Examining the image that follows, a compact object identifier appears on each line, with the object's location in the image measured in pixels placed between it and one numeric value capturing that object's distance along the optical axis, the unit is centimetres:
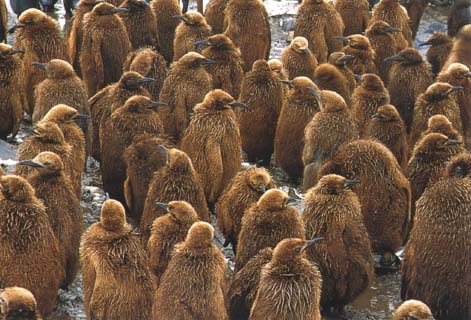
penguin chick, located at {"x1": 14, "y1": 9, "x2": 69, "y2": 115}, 1087
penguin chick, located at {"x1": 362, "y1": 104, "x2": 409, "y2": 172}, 973
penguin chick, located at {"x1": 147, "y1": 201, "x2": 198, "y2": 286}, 772
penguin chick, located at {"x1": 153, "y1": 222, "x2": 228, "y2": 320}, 707
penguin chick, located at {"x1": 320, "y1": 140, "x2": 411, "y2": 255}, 877
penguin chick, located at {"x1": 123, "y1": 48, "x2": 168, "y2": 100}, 1062
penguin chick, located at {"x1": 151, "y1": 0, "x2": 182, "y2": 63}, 1245
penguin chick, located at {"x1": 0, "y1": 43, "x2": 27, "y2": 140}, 1017
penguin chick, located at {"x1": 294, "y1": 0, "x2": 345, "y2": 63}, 1212
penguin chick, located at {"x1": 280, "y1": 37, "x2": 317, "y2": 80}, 1125
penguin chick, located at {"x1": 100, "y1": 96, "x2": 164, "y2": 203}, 938
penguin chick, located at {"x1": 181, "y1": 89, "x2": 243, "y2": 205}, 933
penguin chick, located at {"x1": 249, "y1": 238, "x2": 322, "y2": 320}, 701
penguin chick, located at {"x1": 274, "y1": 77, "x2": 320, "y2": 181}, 1009
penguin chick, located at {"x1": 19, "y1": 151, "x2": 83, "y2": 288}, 801
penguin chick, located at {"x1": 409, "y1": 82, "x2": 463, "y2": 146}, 1007
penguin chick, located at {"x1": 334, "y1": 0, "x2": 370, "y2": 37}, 1292
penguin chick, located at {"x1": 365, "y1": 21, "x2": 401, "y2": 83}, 1192
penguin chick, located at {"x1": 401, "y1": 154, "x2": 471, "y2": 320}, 786
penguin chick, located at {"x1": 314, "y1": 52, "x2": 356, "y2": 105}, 1067
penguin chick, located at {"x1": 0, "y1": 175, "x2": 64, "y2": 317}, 749
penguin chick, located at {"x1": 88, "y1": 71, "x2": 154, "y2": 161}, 991
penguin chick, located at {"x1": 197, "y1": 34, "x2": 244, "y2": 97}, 1075
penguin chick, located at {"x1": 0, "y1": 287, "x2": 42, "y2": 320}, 649
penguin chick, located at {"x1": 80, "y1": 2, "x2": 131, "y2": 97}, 1121
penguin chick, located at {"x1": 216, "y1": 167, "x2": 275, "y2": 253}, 849
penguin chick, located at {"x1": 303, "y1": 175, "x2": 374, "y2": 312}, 799
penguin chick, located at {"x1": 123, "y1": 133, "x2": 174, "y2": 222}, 893
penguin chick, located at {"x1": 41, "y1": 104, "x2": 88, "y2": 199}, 899
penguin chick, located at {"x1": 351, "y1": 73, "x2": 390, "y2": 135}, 1038
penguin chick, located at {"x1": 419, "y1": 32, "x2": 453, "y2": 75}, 1224
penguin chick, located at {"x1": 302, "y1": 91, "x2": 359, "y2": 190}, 945
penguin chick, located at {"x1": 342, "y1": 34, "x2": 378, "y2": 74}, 1143
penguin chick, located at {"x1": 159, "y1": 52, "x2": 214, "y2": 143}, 1007
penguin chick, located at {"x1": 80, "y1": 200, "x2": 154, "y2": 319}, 724
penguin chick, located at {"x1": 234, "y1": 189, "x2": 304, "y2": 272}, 782
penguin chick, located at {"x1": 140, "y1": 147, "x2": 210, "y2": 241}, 837
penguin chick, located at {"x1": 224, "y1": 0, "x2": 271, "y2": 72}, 1190
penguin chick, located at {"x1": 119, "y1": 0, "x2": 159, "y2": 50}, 1190
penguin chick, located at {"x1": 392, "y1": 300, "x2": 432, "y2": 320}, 682
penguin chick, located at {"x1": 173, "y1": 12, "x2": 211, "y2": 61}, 1149
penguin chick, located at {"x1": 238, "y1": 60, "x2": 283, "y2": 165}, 1040
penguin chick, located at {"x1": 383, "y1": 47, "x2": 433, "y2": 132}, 1105
